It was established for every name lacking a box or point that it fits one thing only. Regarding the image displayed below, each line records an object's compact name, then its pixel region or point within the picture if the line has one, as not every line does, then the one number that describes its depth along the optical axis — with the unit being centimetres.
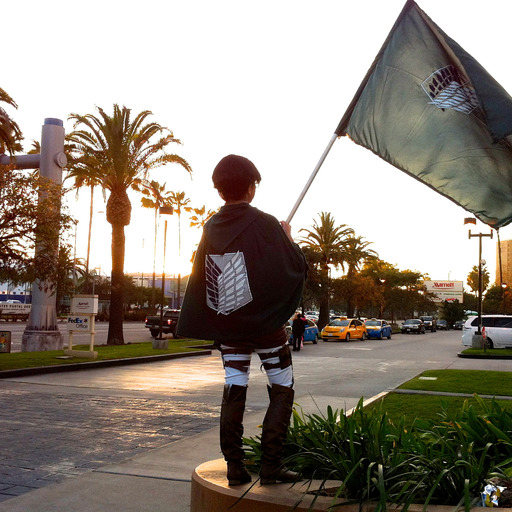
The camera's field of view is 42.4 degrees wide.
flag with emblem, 452
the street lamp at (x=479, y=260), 2541
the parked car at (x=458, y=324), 8225
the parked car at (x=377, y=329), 4472
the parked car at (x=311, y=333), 3438
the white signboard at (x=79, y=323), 1828
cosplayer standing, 334
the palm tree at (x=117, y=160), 2555
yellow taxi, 3890
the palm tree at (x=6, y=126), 2091
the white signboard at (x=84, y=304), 1814
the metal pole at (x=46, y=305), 2083
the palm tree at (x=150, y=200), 2746
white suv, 2938
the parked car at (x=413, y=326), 6122
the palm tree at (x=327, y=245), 5062
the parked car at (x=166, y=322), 3462
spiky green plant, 305
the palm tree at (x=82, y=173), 2556
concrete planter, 296
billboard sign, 12749
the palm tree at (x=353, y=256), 5147
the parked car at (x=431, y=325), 7094
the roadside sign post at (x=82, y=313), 1814
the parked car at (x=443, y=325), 8500
